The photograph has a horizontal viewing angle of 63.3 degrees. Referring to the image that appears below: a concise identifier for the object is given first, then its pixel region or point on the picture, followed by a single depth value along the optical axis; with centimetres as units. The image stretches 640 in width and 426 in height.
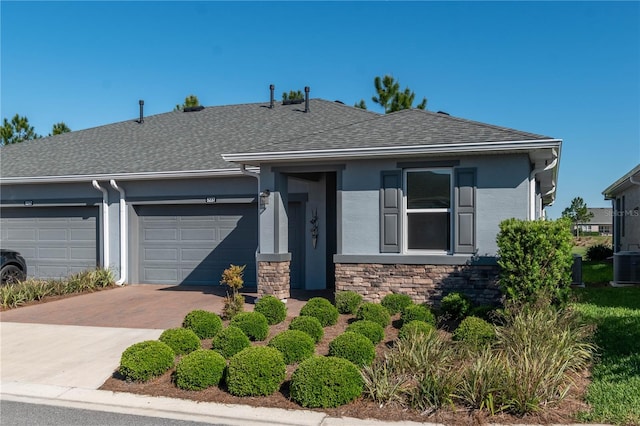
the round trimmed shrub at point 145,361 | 609
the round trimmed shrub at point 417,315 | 784
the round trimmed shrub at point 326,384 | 530
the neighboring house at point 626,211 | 1622
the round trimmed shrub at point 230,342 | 680
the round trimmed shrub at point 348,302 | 926
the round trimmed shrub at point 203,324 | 771
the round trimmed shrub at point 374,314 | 810
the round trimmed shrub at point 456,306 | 835
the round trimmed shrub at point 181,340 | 694
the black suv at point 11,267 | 1298
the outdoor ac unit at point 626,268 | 1329
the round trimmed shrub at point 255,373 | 561
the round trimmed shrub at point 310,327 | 739
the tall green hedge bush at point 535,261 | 775
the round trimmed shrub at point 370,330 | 721
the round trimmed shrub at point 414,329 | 686
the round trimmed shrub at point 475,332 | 661
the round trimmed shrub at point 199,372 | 584
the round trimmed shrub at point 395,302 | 901
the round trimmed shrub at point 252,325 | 754
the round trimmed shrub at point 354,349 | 625
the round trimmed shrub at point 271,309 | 850
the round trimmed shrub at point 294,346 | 653
